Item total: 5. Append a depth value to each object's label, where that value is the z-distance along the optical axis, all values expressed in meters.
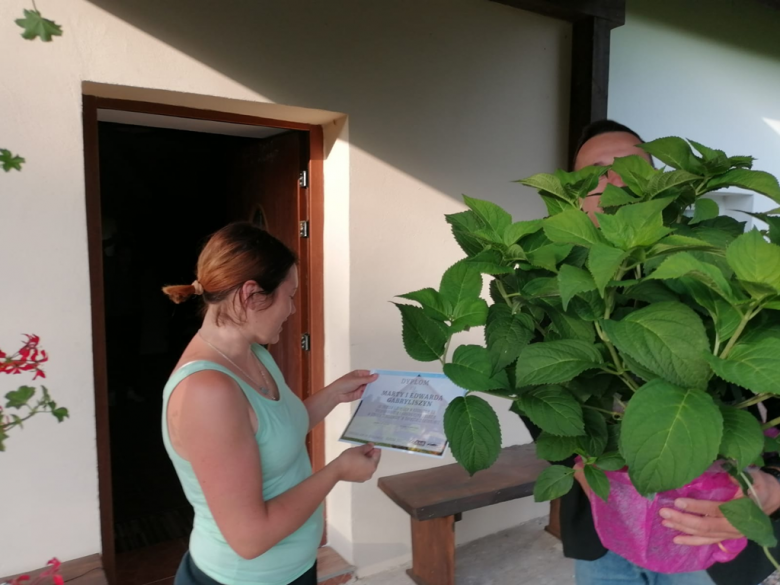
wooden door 2.60
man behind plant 0.69
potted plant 0.57
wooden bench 2.30
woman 1.14
